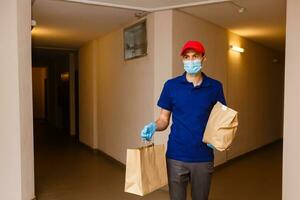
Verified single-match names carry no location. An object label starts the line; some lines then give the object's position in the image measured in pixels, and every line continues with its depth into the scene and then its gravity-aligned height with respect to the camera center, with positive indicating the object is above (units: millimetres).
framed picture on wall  3998 +627
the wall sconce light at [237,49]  4873 +608
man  1756 -234
